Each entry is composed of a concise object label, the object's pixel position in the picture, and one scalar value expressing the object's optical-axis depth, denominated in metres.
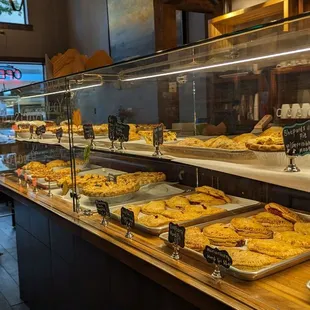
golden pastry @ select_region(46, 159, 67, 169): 2.82
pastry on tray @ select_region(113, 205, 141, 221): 1.74
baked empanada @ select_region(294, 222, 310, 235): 1.37
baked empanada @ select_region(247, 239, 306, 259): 1.23
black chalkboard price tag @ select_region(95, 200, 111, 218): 1.78
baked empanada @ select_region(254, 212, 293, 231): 1.44
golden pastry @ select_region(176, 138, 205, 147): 1.71
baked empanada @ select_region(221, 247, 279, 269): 1.17
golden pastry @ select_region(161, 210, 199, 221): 1.61
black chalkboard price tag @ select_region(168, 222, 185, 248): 1.31
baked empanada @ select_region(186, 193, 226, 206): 1.80
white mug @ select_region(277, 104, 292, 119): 1.64
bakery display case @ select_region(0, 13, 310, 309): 1.21
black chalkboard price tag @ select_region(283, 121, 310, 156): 1.14
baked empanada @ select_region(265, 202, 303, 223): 1.49
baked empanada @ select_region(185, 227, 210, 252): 1.33
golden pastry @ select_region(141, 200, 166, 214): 1.74
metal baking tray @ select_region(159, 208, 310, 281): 1.14
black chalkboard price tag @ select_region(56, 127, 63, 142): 2.64
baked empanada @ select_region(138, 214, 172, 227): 1.59
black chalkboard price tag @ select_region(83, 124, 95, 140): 2.27
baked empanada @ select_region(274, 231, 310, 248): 1.30
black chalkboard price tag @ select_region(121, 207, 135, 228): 1.59
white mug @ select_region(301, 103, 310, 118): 1.54
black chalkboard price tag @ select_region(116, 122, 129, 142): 2.08
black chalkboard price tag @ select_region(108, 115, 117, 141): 2.14
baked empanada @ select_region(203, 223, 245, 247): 1.33
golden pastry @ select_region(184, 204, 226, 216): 1.65
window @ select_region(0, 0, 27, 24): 6.44
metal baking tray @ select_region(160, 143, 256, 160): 1.42
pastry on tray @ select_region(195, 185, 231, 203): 1.84
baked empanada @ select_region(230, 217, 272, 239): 1.38
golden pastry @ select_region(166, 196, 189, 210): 1.77
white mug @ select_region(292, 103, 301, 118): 1.60
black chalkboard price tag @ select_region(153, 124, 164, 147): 1.89
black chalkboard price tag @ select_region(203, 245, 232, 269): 1.15
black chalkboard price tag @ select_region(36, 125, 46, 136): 2.92
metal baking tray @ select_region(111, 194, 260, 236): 1.57
